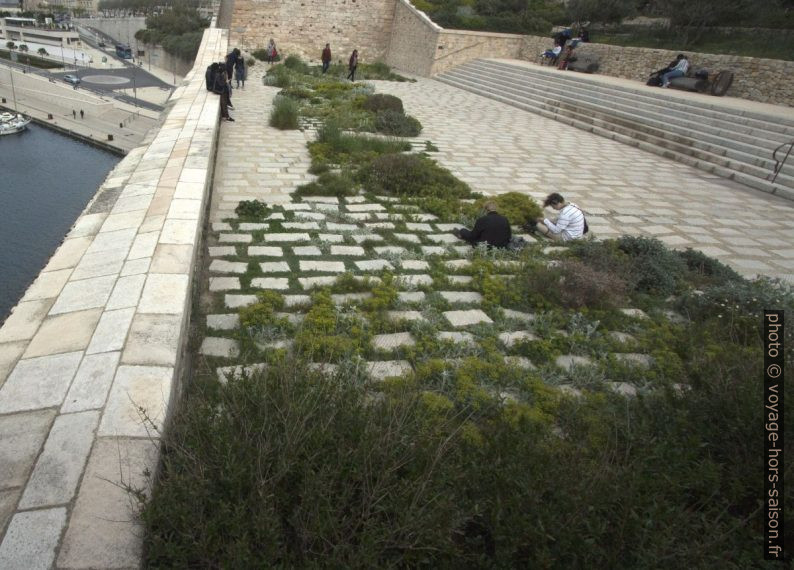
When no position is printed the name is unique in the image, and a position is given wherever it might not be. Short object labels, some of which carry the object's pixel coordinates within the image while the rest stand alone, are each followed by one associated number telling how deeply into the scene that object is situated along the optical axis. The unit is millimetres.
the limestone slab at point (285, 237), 5752
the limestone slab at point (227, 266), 4953
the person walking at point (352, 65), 19544
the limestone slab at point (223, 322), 4008
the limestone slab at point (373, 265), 5297
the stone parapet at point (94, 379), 1955
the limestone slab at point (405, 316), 4391
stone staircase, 10867
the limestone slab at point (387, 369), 3627
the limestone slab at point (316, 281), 4825
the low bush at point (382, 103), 13492
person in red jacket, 20953
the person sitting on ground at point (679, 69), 16234
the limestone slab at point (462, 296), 4871
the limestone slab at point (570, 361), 4039
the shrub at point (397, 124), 11842
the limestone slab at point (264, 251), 5386
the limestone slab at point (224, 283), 4624
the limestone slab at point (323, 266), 5168
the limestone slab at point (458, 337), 4135
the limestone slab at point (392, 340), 4004
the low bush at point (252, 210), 6371
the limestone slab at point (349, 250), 5602
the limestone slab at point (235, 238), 5645
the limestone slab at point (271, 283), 4727
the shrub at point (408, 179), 7812
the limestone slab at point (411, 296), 4723
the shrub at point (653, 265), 5398
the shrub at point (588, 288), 4840
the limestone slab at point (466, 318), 4477
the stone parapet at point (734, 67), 14320
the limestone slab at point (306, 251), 5489
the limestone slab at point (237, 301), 4344
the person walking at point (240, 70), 16203
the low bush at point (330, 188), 7391
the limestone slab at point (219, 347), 3662
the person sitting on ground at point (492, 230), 6043
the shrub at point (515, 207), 7031
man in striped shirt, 6539
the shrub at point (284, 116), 11406
